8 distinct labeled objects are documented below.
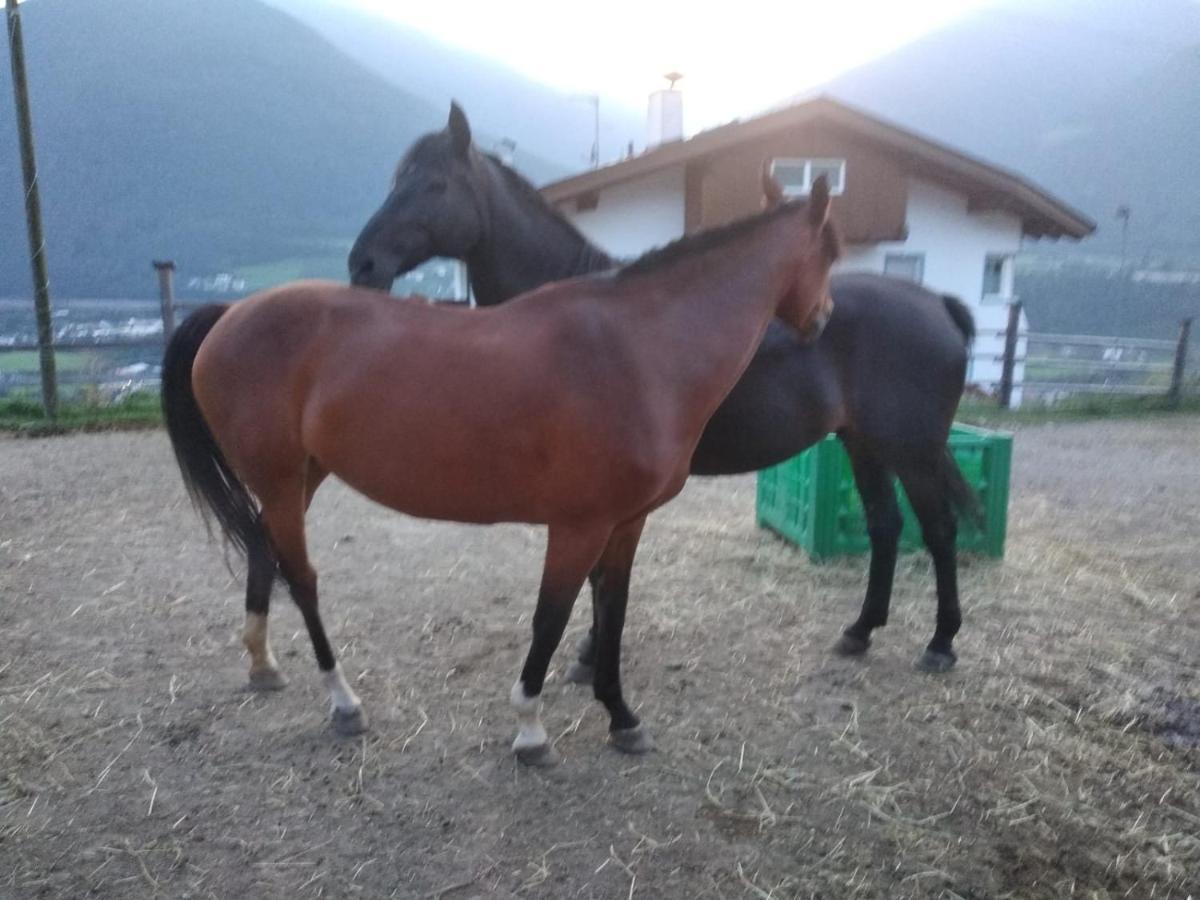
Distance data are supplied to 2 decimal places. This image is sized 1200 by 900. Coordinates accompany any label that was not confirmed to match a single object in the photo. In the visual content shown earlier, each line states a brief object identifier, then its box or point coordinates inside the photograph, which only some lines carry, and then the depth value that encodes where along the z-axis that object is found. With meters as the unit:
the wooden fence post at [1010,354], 11.38
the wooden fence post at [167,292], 9.92
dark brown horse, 2.91
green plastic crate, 4.36
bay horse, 2.18
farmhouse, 12.48
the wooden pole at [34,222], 8.78
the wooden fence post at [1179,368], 11.45
